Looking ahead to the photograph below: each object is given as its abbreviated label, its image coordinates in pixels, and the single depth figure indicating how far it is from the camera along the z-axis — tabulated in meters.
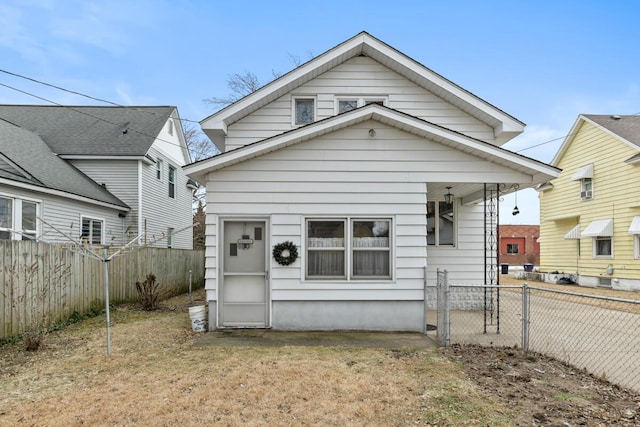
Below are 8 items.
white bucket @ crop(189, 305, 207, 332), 7.52
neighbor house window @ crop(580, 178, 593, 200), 17.23
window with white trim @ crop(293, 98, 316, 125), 9.70
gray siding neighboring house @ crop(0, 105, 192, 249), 10.91
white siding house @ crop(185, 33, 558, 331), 7.36
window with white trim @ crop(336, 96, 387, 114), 9.73
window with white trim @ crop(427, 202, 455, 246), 10.21
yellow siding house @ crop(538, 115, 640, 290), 14.91
